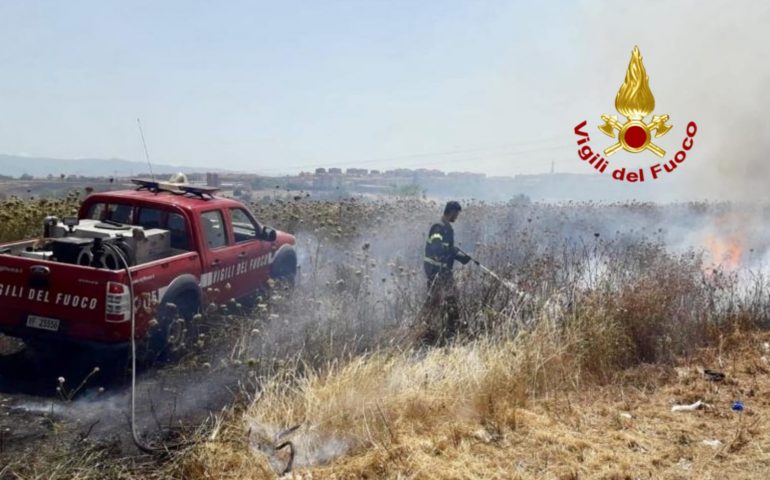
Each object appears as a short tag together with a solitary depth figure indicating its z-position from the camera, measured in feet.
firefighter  22.63
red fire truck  18.21
